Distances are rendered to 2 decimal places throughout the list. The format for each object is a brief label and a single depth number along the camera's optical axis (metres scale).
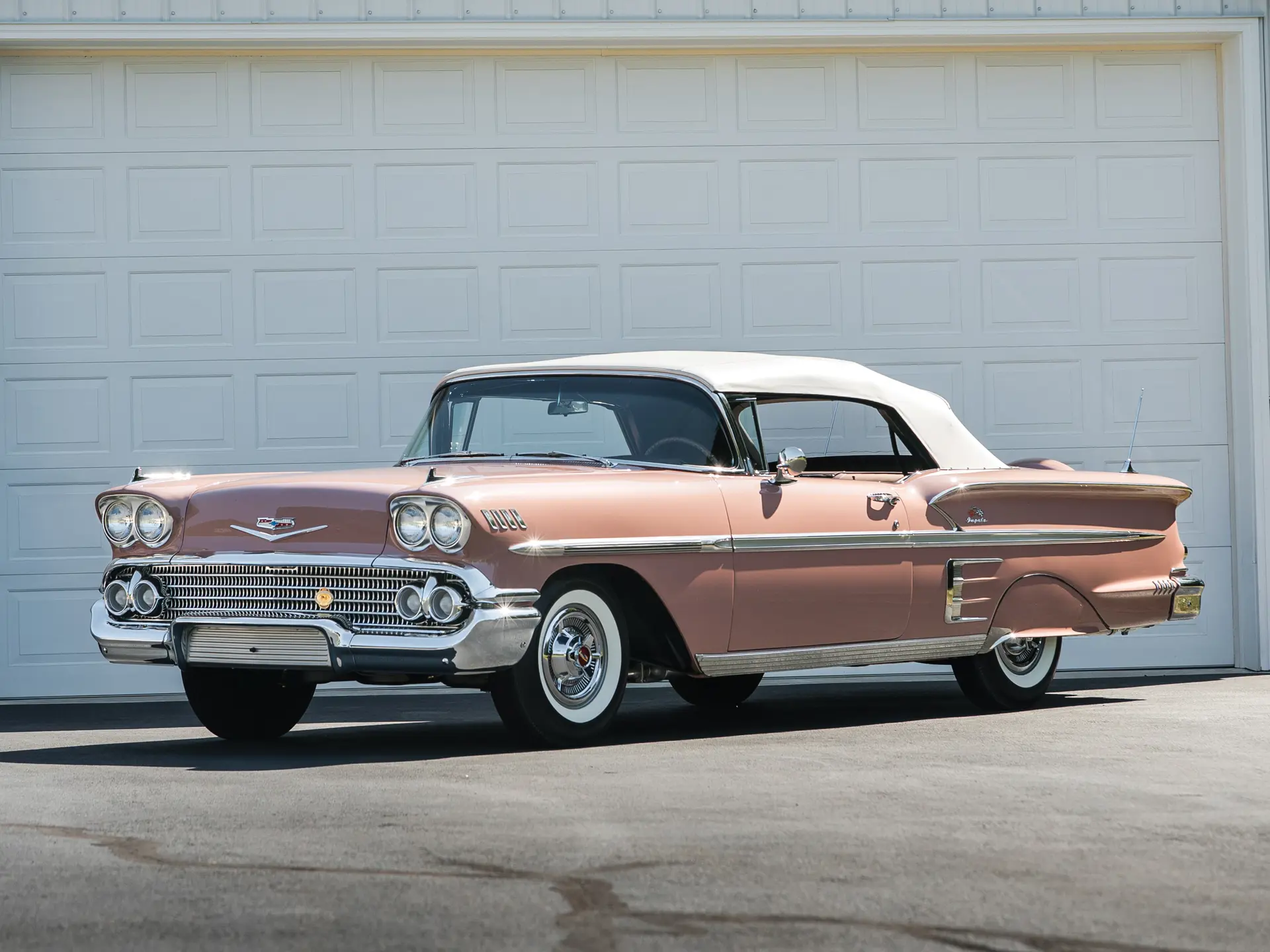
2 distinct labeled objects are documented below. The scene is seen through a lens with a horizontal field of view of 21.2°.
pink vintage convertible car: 10.62
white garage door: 18.11
